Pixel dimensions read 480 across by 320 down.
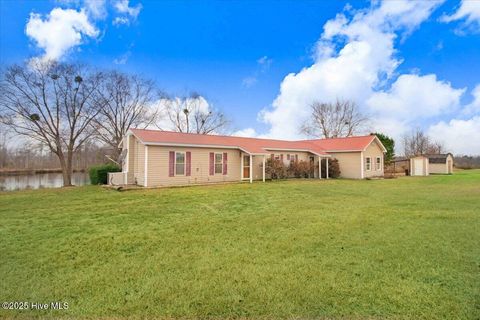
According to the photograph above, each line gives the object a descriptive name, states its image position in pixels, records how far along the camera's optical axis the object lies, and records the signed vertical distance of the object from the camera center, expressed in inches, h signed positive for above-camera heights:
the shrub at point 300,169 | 881.5 -4.5
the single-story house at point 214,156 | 619.8 +32.1
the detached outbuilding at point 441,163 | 1259.8 +14.8
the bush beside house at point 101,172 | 757.9 -7.4
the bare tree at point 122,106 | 1119.6 +270.0
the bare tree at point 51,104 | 832.3 +211.1
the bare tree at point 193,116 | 1427.2 +278.6
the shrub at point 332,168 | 955.6 -2.8
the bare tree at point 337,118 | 1648.1 +291.0
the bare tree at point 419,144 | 2070.6 +168.2
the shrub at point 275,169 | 813.9 -3.5
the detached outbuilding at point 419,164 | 1137.4 +2.2
